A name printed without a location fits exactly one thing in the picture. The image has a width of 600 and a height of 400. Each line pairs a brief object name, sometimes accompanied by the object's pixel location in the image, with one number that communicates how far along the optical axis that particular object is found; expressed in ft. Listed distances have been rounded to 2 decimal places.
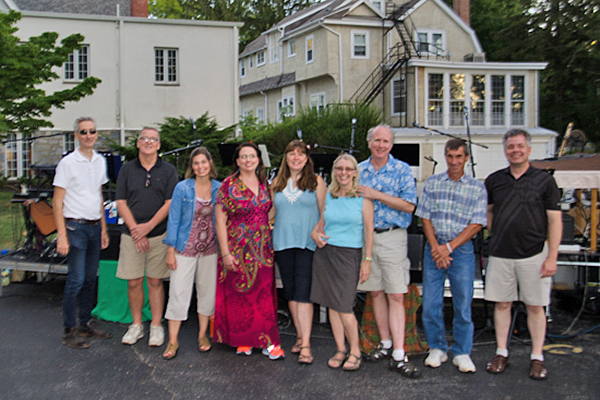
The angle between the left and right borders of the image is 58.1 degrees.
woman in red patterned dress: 14.69
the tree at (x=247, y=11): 137.39
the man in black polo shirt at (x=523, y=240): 13.50
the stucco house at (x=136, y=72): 59.00
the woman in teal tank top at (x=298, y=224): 14.44
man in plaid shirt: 13.82
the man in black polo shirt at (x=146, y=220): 15.61
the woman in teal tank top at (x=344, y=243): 13.97
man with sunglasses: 15.53
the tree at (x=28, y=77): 42.57
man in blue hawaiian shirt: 14.10
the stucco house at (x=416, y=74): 73.26
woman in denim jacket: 15.17
